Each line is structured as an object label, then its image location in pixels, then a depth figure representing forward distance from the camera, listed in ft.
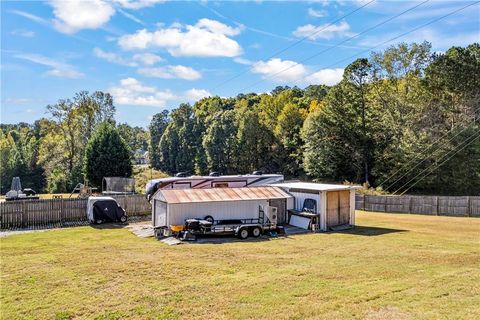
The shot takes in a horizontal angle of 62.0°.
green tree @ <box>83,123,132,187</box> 156.76
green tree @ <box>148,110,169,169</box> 286.05
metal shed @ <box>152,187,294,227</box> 67.72
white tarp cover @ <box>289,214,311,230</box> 73.36
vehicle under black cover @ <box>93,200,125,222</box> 82.58
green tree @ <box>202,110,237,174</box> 205.26
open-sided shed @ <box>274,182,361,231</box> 73.10
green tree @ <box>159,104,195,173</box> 242.58
